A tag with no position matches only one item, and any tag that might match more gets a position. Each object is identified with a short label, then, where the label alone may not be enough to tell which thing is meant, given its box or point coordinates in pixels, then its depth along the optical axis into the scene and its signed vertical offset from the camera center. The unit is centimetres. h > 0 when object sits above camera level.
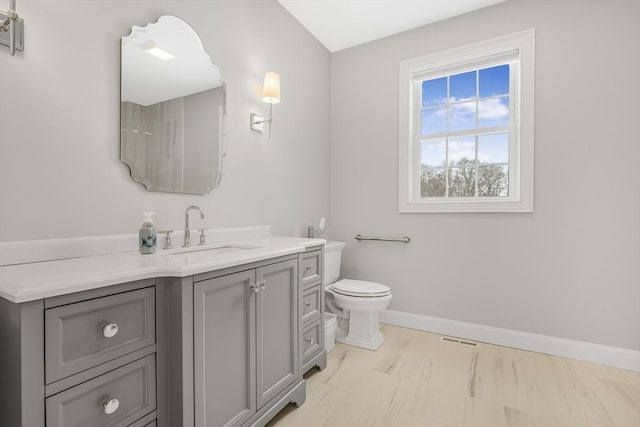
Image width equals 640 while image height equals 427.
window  247 +73
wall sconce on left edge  112 +64
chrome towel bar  289 -25
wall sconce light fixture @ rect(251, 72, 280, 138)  219 +85
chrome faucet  172 -11
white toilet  240 -72
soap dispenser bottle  141 -12
